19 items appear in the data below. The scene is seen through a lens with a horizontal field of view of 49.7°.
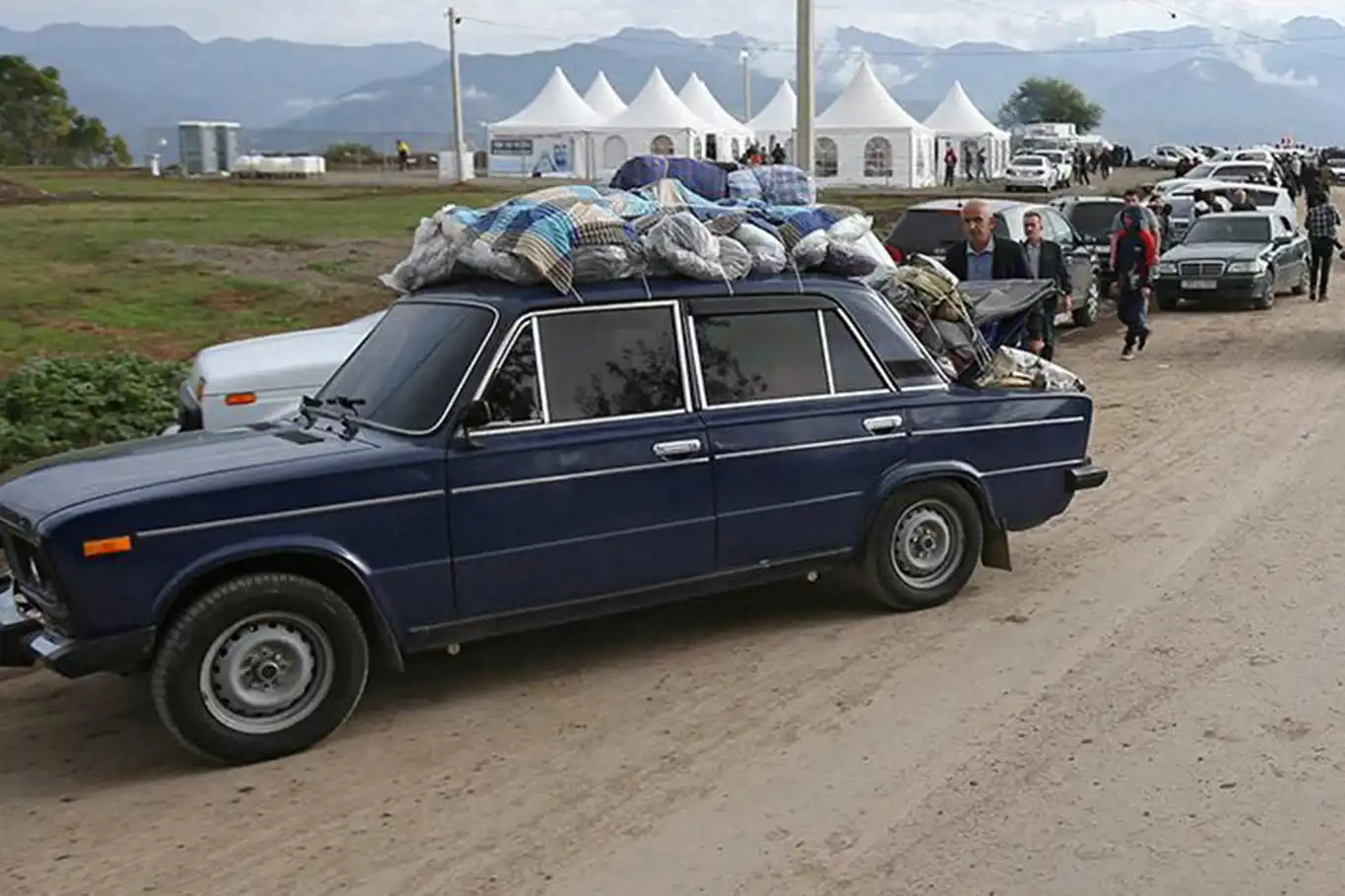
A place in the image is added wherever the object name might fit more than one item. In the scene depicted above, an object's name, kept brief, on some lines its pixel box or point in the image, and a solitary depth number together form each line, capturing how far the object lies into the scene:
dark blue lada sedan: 5.18
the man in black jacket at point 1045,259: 13.91
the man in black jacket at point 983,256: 10.59
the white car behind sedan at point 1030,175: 53.94
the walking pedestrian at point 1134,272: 15.91
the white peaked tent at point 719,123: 61.50
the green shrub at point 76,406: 9.50
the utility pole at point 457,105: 53.09
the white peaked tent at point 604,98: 70.25
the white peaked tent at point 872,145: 56.88
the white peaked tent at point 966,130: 64.56
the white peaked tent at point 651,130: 60.84
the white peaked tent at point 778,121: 63.78
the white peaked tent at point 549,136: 63.03
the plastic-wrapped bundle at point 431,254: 6.50
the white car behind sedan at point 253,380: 8.98
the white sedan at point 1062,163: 59.66
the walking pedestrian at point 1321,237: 21.38
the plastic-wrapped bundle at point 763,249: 6.70
